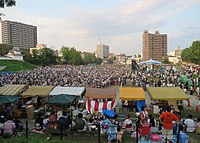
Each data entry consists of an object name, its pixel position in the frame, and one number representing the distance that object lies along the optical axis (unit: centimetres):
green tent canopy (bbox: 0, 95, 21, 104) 806
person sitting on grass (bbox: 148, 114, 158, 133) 645
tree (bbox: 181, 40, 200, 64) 4730
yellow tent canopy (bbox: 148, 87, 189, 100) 873
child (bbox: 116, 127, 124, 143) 573
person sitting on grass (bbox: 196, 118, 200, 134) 667
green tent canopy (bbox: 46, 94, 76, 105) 785
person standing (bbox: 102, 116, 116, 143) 578
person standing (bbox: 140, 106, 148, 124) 611
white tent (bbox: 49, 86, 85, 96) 919
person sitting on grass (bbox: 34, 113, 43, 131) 679
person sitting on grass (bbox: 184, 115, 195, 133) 677
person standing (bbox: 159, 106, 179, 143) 542
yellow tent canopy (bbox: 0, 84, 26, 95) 937
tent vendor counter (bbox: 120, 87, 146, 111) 892
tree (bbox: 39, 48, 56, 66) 5777
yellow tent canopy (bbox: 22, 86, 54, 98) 920
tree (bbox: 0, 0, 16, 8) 648
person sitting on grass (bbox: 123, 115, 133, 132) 659
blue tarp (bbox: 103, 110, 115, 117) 758
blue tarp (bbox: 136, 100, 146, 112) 943
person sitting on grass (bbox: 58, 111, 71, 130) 600
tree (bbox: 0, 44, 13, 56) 5675
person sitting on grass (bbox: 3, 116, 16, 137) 599
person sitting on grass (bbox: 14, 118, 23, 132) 635
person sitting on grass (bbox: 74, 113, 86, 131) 614
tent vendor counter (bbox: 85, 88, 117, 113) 834
